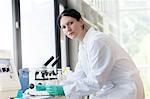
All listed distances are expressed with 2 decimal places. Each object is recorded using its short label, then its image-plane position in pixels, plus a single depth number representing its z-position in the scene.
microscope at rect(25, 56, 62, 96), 2.23
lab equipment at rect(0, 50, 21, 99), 1.64
